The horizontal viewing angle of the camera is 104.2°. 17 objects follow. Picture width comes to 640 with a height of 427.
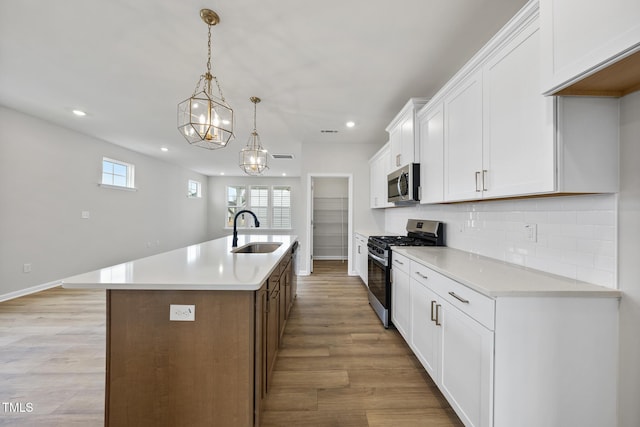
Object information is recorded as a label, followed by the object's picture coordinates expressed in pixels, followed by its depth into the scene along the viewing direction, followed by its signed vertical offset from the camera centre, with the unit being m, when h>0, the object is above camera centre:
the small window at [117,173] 5.00 +0.85
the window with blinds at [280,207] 9.38 +0.29
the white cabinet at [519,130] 1.16 +0.48
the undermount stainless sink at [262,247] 2.84 -0.38
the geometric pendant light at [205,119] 1.78 +0.72
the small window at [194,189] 8.26 +0.86
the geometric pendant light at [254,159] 3.29 +0.74
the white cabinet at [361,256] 3.96 -0.70
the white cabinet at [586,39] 0.81 +0.65
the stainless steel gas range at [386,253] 2.65 -0.42
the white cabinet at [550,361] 1.12 -0.65
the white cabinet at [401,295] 2.19 -0.75
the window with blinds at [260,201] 9.38 +0.51
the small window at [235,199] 9.45 +0.58
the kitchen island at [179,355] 1.25 -0.72
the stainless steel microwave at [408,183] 2.69 +0.37
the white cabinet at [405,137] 2.70 +0.97
